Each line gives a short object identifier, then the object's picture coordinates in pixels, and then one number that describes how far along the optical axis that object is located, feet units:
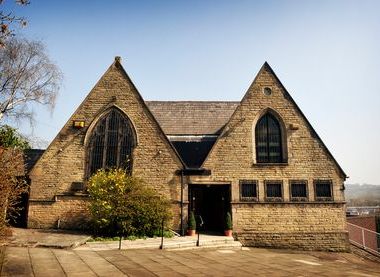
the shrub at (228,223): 50.08
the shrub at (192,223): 49.39
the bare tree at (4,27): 19.76
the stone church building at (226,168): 51.31
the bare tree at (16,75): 65.92
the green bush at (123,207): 44.09
